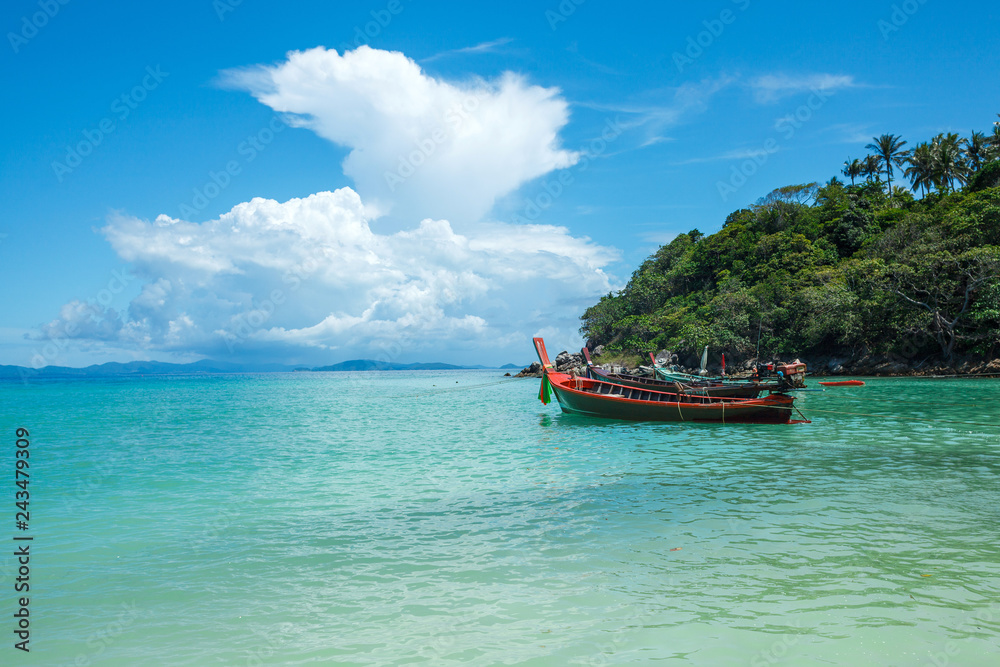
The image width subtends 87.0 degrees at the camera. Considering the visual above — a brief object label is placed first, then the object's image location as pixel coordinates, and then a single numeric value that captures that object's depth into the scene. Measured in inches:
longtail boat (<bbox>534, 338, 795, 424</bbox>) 811.4
